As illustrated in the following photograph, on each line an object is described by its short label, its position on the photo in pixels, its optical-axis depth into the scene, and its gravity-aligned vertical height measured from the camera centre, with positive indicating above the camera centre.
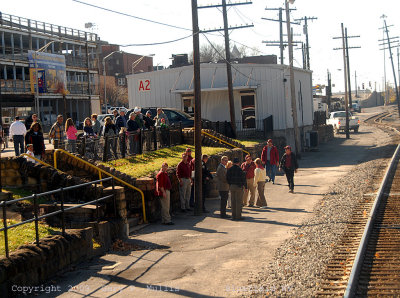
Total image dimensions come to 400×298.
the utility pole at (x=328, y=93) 83.94 +3.70
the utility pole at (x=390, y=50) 88.09 +10.35
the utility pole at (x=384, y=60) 90.88 +11.35
